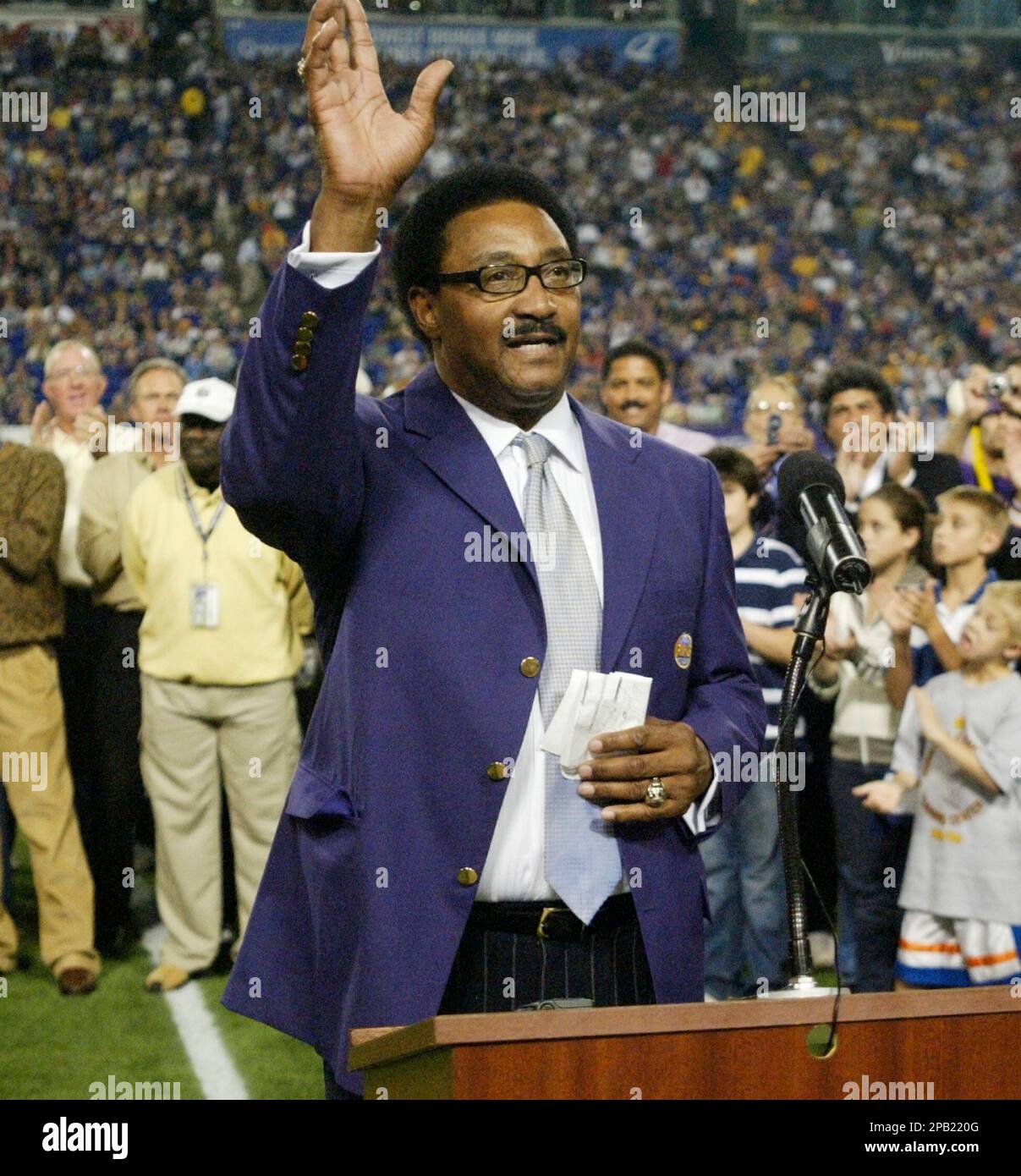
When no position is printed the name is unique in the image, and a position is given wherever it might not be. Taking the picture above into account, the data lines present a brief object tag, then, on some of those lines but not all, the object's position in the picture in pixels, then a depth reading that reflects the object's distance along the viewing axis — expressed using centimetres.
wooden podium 147
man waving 191
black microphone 190
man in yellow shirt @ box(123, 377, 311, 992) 539
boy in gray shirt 433
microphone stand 184
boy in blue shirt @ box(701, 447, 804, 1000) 500
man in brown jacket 529
